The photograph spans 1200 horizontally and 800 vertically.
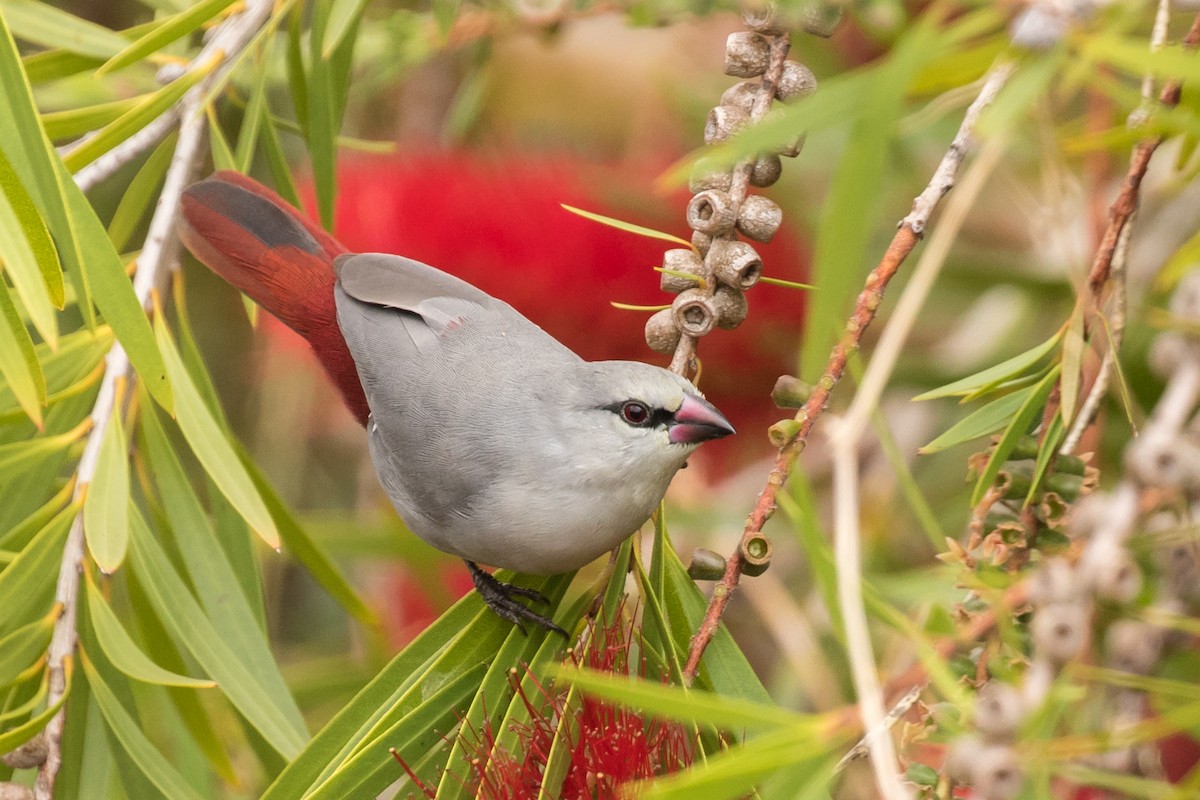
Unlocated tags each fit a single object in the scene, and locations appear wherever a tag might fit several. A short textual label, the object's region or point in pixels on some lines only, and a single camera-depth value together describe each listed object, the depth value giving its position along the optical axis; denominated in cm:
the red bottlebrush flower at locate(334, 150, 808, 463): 346
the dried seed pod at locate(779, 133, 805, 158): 329
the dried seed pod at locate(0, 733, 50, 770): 329
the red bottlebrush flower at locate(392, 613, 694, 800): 327
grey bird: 332
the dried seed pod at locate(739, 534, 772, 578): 327
